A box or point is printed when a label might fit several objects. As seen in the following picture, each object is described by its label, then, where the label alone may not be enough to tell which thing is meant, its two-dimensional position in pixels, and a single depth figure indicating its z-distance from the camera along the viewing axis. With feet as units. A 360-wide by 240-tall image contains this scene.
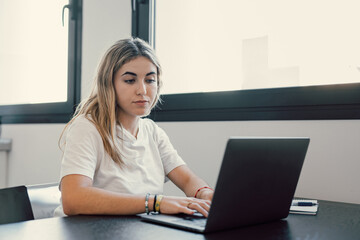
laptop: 2.75
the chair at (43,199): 4.77
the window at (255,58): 5.09
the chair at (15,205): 3.97
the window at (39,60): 8.21
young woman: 4.10
